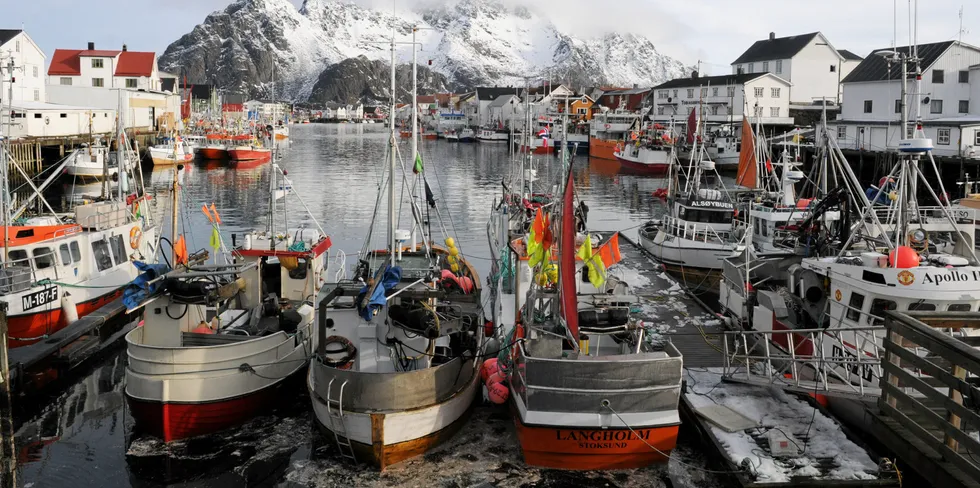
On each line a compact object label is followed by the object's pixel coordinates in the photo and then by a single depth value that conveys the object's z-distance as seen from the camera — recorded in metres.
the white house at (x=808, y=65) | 94.12
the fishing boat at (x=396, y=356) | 13.86
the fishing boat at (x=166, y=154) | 76.75
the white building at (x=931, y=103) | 52.56
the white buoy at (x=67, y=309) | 21.08
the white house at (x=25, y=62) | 70.88
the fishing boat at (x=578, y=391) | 13.55
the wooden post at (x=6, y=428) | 14.23
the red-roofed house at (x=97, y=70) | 94.88
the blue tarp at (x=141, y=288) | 16.02
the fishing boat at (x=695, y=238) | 31.08
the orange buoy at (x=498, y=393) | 16.38
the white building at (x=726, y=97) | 88.81
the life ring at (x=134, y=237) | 25.09
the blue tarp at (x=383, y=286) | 15.28
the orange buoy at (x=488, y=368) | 17.30
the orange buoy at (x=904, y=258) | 14.77
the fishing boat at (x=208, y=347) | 15.20
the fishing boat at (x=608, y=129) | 100.57
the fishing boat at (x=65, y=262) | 20.02
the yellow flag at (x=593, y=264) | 15.49
